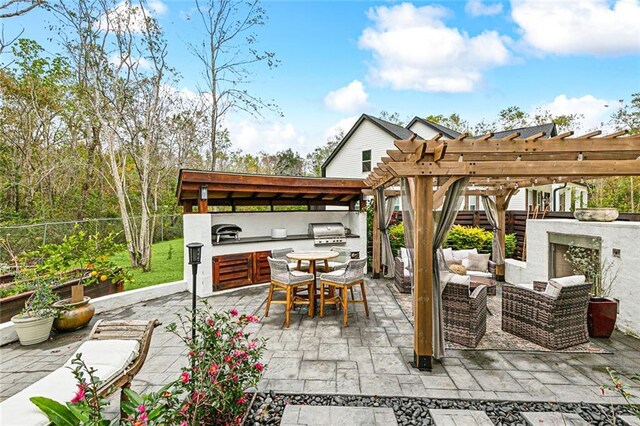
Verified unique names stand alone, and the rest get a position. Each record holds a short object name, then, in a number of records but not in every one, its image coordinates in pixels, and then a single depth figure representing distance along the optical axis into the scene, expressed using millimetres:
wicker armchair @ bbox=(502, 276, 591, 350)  3457
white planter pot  3656
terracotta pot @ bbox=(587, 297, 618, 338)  3717
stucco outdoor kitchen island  5926
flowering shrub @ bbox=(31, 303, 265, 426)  1576
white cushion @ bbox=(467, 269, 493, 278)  5539
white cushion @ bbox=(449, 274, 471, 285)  3574
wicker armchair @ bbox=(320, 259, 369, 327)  4348
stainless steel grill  7305
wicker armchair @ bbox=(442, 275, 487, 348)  3549
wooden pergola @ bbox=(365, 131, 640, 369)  3080
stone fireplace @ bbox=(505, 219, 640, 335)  3844
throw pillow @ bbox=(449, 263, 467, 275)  5142
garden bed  3922
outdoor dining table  4789
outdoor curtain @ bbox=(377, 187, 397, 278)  6750
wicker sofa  5762
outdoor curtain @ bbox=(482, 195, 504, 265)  6867
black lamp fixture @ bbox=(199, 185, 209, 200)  5840
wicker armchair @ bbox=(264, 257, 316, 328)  4418
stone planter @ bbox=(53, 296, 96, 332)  4035
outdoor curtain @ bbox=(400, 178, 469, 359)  3146
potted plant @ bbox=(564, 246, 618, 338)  3729
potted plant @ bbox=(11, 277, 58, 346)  3676
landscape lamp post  2648
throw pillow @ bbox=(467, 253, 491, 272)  5914
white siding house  12070
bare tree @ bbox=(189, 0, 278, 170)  9859
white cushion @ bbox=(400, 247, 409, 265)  6029
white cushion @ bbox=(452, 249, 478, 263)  6359
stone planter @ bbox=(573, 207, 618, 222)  4418
